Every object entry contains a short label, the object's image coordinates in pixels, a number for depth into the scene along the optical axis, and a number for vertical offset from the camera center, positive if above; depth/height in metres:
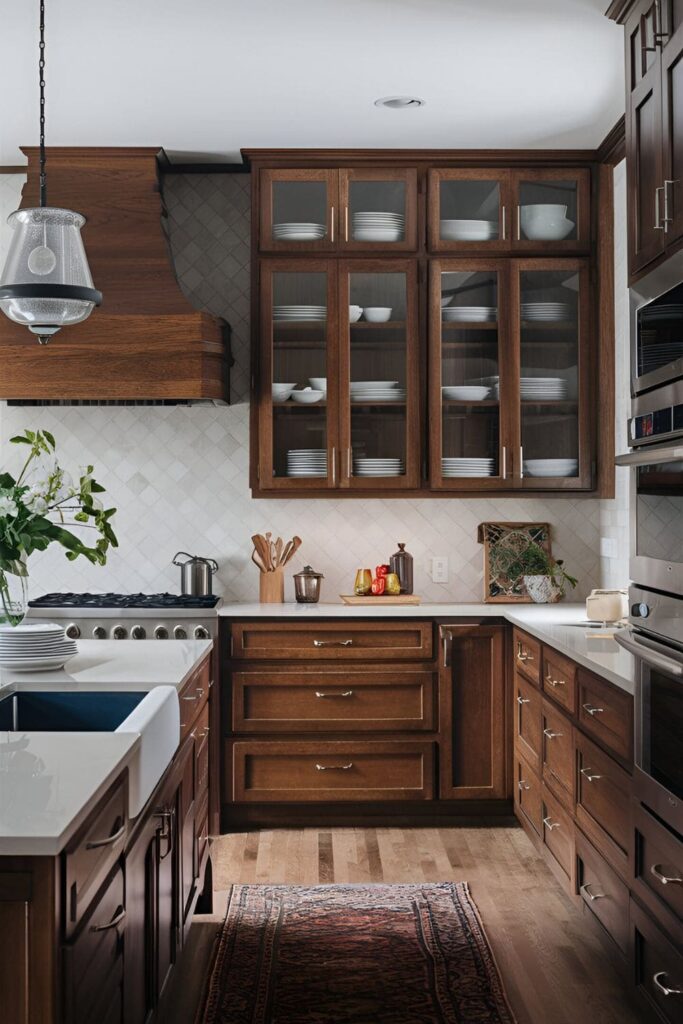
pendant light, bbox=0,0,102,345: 2.62 +0.64
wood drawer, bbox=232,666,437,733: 4.39 -0.73
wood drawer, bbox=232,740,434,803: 4.39 -1.03
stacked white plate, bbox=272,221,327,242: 4.59 +1.27
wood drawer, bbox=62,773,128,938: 1.56 -0.52
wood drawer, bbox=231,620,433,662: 4.39 -0.48
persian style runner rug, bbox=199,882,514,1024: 2.81 -1.27
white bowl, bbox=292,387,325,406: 4.61 +0.56
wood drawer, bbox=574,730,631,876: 2.75 -0.78
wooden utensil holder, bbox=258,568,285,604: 4.74 -0.28
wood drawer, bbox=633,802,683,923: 2.33 -0.79
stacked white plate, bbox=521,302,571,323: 4.62 +0.92
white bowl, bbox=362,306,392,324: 4.61 +0.92
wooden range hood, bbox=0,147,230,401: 4.42 +0.85
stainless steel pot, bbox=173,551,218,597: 4.68 -0.23
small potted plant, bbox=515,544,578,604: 4.72 -0.23
